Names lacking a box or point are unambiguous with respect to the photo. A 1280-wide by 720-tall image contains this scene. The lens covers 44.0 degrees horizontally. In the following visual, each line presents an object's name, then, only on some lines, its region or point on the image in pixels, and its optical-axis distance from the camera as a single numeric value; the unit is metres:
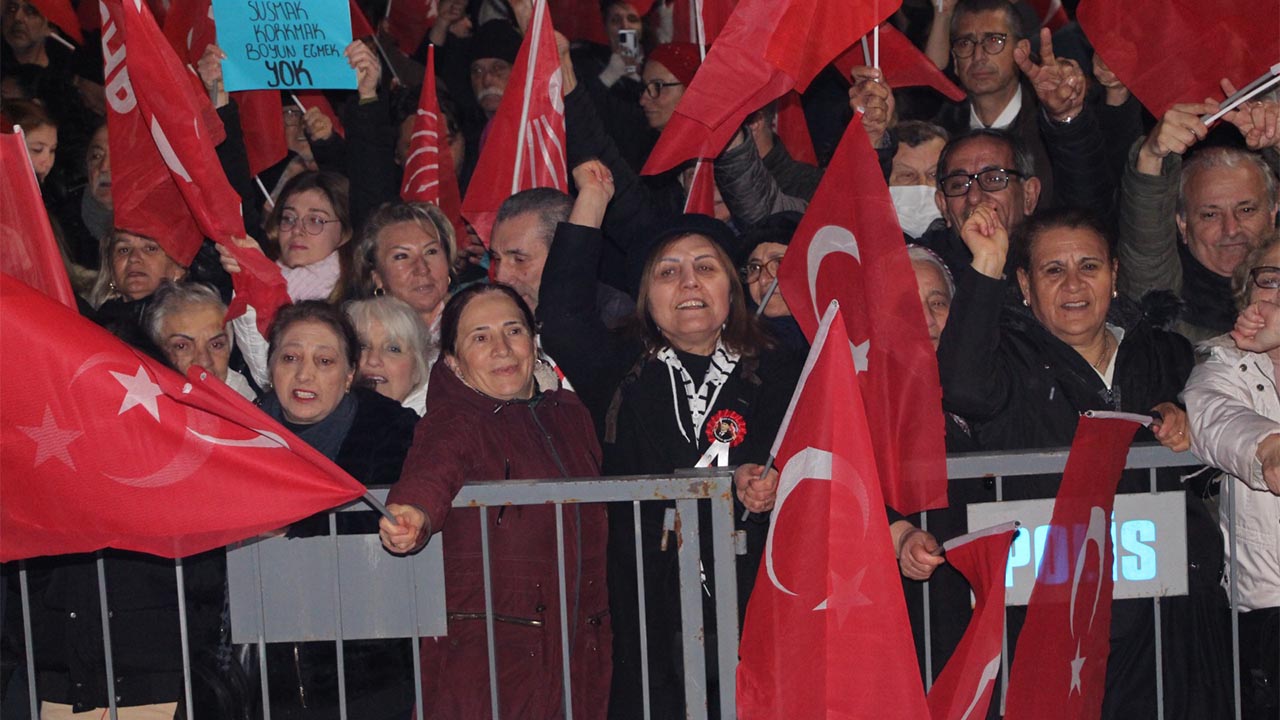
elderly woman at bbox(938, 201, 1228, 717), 4.52
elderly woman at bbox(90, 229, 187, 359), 6.46
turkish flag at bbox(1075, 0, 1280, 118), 5.20
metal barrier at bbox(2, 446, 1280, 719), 4.25
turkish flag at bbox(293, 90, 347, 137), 7.87
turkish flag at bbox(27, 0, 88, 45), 7.89
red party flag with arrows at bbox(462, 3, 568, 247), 6.42
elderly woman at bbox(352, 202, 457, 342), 6.03
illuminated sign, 4.41
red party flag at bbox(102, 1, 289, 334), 5.79
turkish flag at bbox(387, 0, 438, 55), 9.45
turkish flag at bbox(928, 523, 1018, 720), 4.13
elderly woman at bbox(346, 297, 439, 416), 5.45
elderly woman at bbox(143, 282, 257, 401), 5.85
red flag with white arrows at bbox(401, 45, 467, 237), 7.14
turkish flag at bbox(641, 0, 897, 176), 5.28
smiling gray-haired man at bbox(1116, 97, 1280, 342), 5.20
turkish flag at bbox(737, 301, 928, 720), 4.00
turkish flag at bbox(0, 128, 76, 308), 4.64
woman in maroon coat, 4.42
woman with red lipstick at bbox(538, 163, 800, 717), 4.60
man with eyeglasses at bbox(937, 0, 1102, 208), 6.74
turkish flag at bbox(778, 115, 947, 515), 4.39
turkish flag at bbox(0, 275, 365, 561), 3.85
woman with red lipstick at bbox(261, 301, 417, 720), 4.46
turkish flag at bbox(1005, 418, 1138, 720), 4.25
